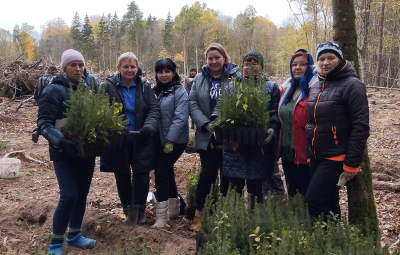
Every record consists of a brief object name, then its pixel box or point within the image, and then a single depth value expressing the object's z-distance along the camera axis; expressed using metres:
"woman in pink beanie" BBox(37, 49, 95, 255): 2.99
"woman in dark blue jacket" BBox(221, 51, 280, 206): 3.37
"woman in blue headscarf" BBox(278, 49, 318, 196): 3.22
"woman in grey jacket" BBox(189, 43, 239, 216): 3.54
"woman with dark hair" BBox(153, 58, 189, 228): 3.69
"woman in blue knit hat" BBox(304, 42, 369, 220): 2.60
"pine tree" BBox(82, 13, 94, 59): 48.47
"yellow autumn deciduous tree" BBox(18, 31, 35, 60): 57.09
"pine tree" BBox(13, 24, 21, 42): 60.90
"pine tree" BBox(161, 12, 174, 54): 46.19
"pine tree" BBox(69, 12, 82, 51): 48.53
